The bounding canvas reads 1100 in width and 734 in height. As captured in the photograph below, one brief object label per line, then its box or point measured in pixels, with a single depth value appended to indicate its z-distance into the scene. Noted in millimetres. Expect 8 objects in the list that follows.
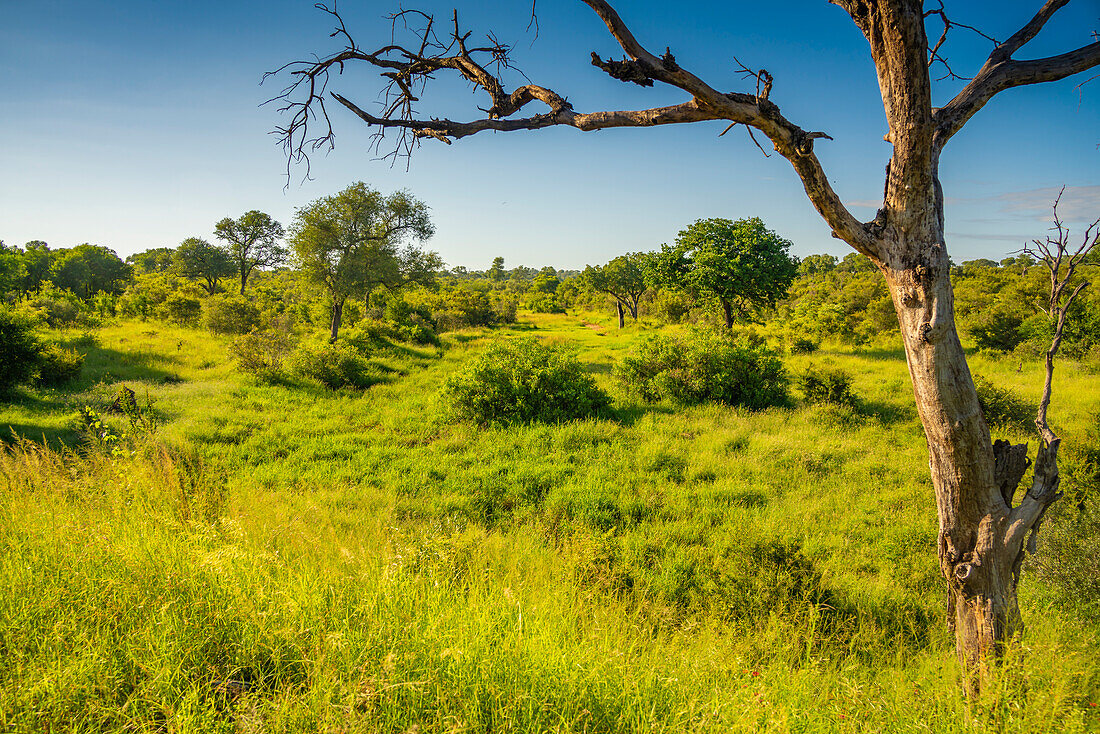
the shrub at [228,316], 25641
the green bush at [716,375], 13172
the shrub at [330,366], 15711
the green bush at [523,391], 11625
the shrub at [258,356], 15562
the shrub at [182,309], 27781
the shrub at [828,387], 12359
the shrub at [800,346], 22391
